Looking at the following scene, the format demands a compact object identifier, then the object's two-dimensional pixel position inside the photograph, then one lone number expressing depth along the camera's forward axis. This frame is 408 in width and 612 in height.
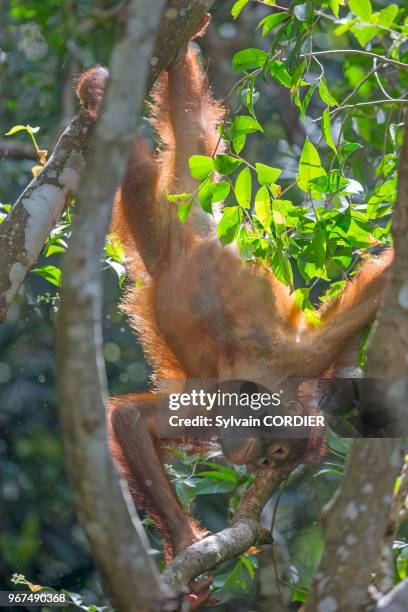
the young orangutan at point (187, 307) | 7.66
